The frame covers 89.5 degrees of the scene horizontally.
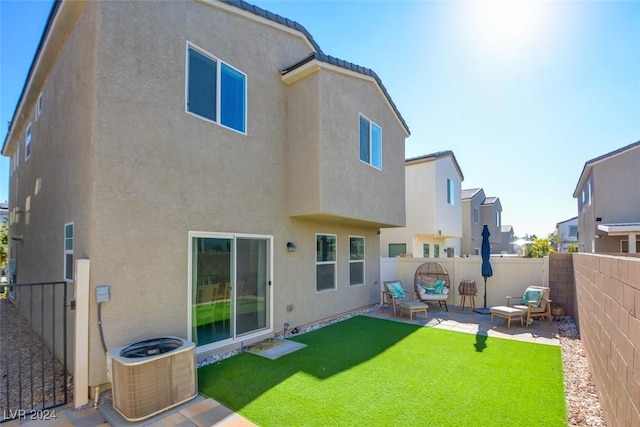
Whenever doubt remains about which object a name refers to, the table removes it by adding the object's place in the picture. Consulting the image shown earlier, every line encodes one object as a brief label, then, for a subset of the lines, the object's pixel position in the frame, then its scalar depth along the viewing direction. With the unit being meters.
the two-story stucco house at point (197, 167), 5.33
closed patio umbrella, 11.40
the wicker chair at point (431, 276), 11.81
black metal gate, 4.85
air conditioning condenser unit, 4.30
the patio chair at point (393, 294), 10.83
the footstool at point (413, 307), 10.08
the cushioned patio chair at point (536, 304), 9.47
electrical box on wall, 4.90
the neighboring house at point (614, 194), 16.64
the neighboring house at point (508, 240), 43.17
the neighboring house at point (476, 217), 25.86
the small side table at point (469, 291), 11.87
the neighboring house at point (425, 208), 18.00
